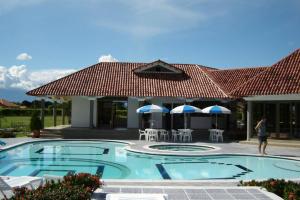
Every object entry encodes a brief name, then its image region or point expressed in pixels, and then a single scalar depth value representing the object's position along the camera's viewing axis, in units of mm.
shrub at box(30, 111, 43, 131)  26594
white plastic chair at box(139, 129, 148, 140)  25667
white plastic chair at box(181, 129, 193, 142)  25562
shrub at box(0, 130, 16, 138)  26384
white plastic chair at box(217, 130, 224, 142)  25834
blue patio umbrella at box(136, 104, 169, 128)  25153
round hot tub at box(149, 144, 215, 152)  22492
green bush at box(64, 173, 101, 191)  8781
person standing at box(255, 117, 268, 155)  19388
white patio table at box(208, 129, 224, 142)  25891
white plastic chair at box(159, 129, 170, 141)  25734
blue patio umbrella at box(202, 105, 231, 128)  25453
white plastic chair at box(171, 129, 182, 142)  25836
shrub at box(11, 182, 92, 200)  6957
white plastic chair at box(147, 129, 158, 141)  25320
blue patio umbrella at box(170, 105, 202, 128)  25281
